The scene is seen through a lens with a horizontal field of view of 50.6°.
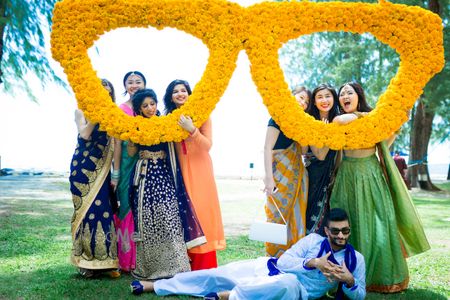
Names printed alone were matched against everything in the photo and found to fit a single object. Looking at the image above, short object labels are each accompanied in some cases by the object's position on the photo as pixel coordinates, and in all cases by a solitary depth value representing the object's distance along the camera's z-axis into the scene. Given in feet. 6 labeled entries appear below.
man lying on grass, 13.07
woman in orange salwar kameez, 17.66
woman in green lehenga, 16.02
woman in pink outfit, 17.90
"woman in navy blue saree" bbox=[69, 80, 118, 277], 17.11
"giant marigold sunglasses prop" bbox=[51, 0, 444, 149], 16.31
